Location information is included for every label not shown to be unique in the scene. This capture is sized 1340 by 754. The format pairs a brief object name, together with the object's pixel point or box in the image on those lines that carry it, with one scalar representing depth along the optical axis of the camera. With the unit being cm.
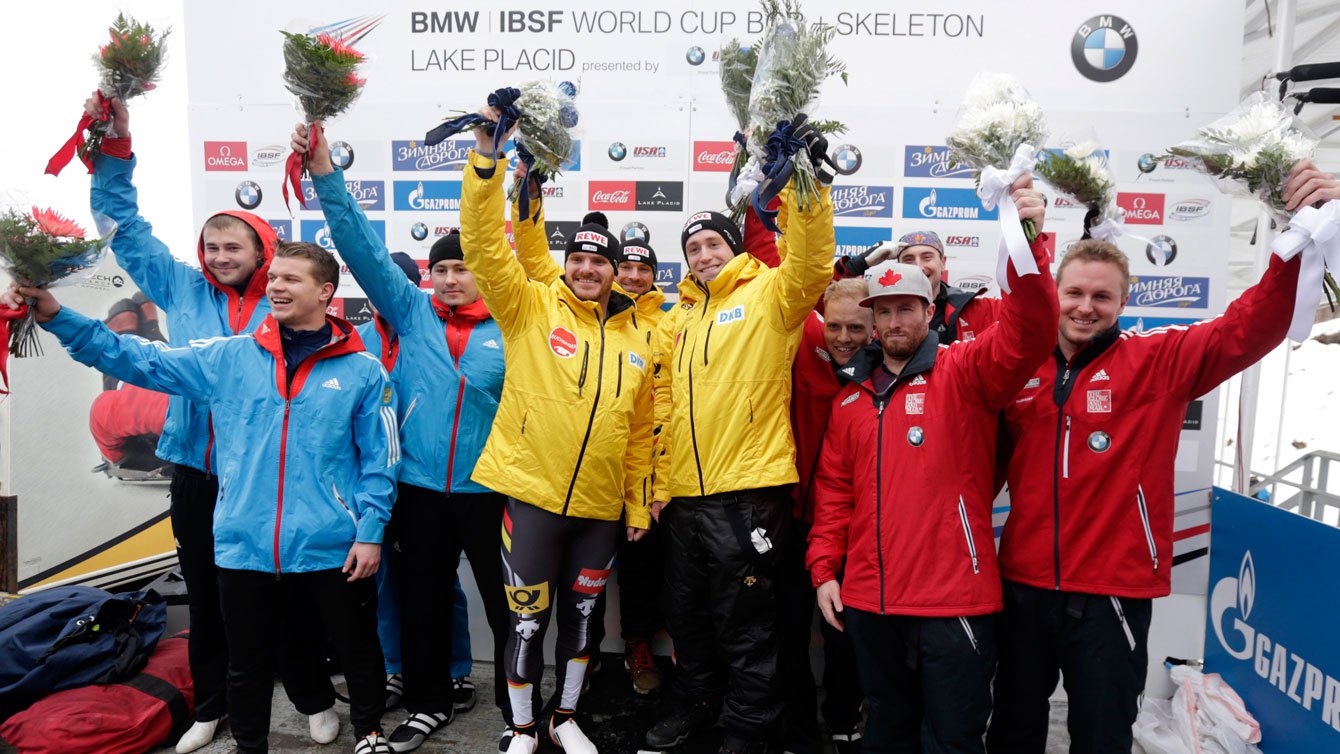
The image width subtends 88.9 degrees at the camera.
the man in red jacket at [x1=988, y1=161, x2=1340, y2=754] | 208
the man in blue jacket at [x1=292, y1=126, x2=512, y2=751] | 288
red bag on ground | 265
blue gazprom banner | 241
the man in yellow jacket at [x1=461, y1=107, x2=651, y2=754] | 255
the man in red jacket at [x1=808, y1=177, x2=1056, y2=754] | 206
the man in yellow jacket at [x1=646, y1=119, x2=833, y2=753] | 250
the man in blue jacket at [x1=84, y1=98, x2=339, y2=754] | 278
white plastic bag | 279
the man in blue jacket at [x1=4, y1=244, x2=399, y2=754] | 244
